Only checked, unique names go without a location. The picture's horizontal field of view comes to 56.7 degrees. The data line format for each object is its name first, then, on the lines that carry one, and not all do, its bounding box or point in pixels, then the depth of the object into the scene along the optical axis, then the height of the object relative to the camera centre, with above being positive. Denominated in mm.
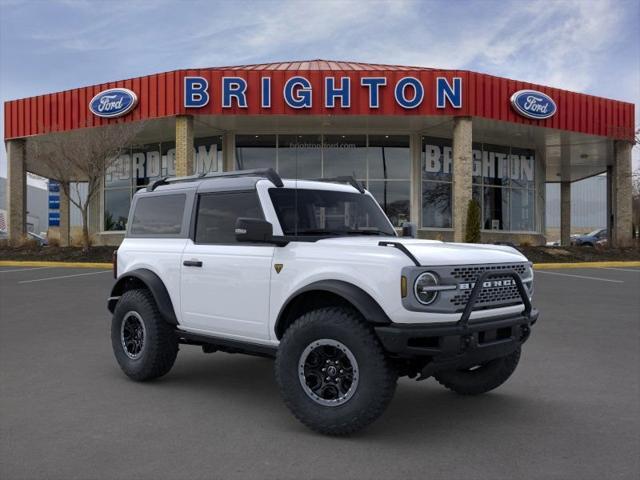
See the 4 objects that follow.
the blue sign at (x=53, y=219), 39656 +1428
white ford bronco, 3992 -427
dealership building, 21266 +4473
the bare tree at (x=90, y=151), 22062 +3338
